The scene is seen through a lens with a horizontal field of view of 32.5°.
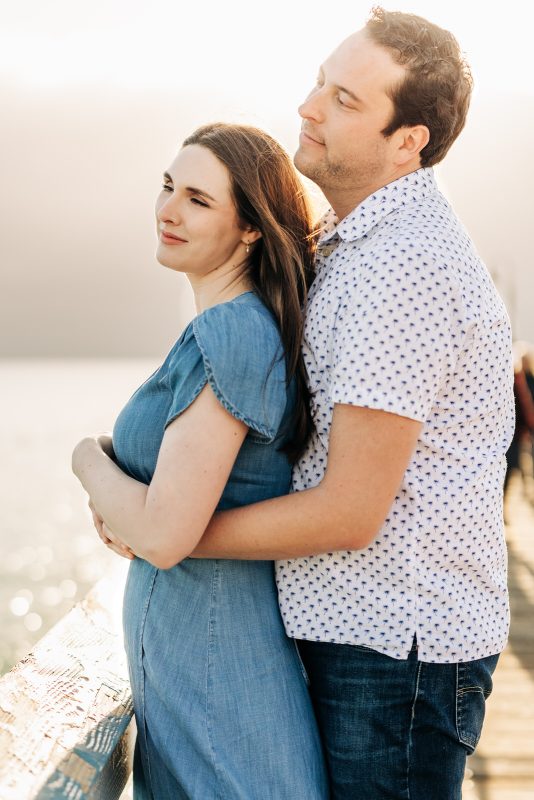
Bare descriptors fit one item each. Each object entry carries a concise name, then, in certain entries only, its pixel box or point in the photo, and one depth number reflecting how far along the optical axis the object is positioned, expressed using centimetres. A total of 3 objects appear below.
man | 164
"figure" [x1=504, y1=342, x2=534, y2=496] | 760
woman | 170
